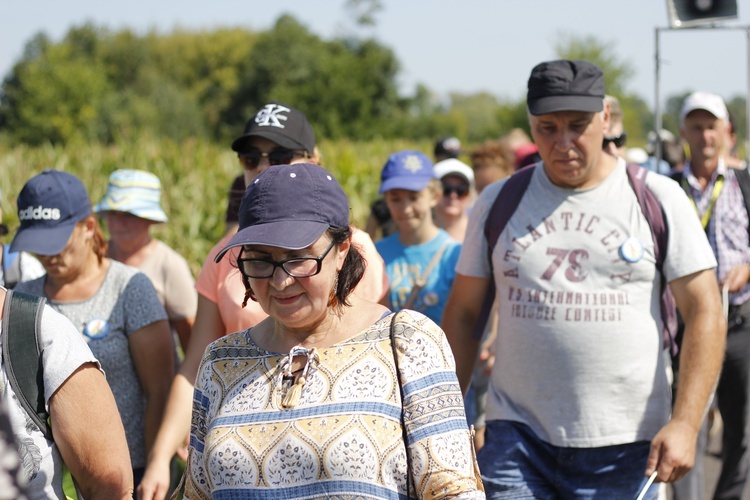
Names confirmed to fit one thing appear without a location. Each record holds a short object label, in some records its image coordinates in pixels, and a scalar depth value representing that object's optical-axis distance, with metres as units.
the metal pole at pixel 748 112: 12.50
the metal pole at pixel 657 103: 11.65
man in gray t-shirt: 6.59
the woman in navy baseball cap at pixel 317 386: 4.34
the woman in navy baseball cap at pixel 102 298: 7.55
